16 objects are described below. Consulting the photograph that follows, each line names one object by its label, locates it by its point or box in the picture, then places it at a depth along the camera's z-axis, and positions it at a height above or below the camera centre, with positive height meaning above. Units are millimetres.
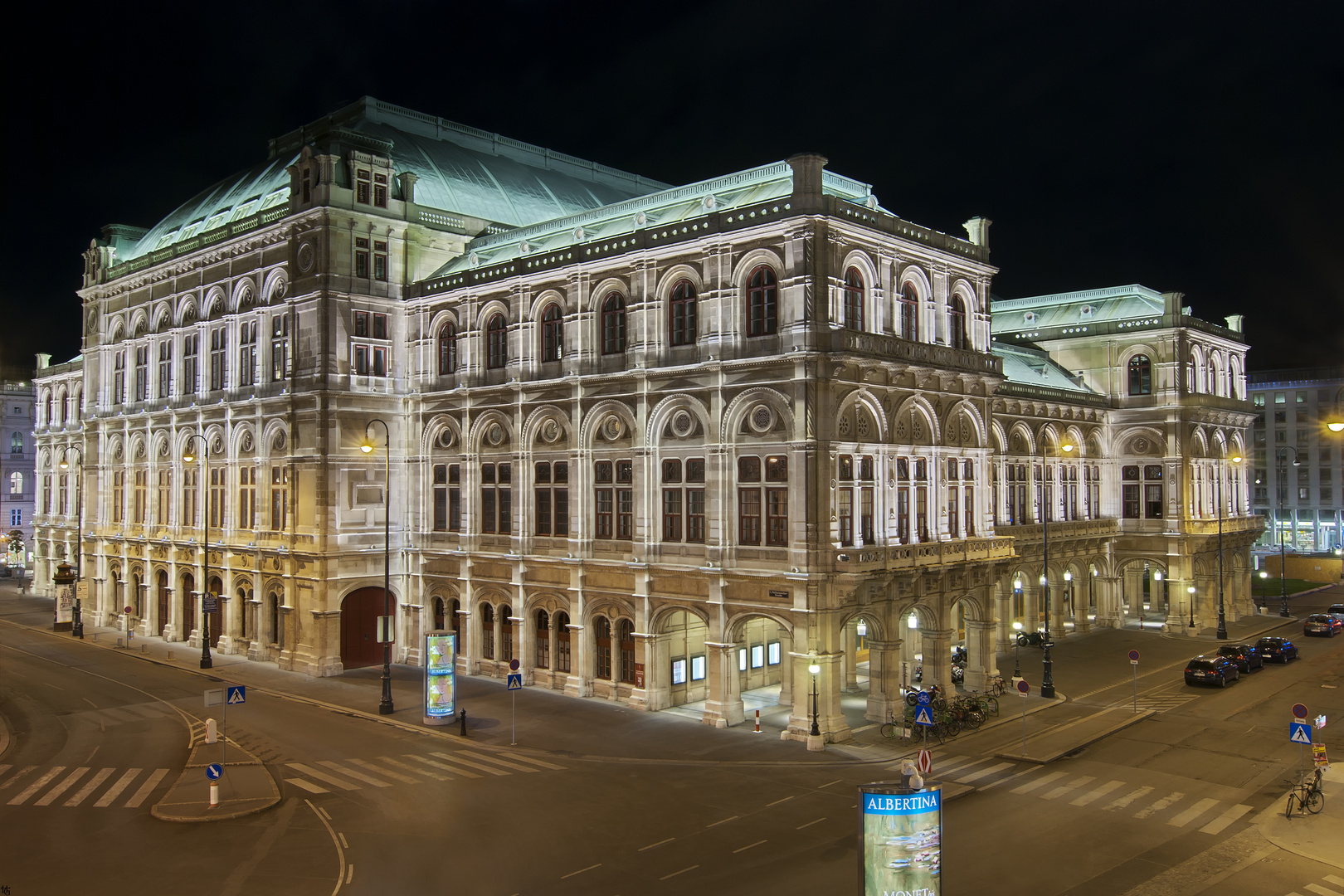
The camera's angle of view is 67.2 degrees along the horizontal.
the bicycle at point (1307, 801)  27086 -8345
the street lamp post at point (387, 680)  40125 -7058
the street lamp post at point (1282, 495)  114850 -476
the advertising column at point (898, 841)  16750 -5716
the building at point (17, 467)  107188 +4328
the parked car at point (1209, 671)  45750 -8140
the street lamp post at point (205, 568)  50562 -3244
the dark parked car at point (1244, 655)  49312 -8044
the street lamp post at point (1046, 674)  42781 -7685
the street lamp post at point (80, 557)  61597 -3441
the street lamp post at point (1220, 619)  59312 -7461
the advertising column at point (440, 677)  37812 -6554
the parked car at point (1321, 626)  61281 -8163
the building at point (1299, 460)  116625 +3684
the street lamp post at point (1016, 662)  48241 -8353
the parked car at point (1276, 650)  52125 -8187
